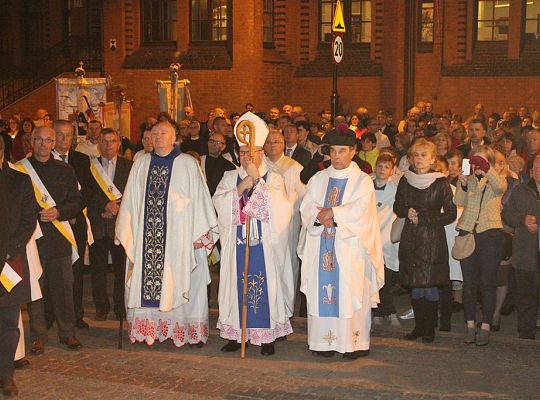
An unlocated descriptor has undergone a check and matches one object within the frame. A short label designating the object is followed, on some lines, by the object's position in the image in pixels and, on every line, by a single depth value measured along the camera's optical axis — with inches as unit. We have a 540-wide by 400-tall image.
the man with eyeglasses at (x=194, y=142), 575.8
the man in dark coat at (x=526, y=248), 372.2
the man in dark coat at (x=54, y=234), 355.9
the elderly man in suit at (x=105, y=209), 407.5
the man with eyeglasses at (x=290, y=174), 380.8
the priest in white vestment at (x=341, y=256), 348.2
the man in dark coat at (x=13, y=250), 298.5
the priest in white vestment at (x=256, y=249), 357.1
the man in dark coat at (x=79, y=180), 391.2
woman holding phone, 366.0
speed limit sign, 653.9
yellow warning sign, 661.9
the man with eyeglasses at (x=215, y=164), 484.1
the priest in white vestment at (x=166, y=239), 365.7
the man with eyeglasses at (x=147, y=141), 429.7
